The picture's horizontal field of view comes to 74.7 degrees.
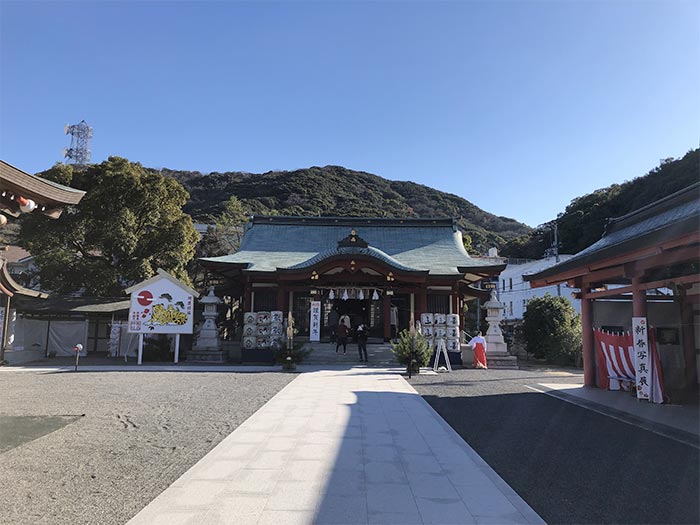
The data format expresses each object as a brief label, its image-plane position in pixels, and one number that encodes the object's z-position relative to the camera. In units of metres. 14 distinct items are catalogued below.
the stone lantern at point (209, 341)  18.06
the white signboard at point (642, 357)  8.80
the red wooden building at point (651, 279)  7.62
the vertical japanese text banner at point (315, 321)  18.05
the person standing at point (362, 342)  16.66
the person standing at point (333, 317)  21.88
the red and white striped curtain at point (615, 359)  9.98
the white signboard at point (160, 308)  17.07
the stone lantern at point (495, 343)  17.61
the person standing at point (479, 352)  16.97
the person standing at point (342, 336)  17.48
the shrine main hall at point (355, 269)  18.19
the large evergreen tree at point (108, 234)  21.91
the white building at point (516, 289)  43.33
